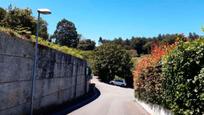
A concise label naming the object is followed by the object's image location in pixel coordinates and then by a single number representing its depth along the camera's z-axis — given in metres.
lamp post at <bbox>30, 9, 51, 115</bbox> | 7.55
